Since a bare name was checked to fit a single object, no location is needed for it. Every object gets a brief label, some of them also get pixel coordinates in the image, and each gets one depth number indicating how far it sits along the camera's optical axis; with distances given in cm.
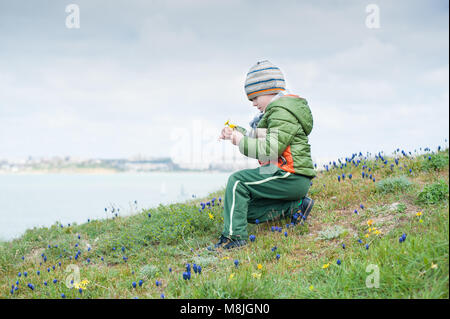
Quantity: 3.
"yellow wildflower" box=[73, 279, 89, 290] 411
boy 469
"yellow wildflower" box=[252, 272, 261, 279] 364
